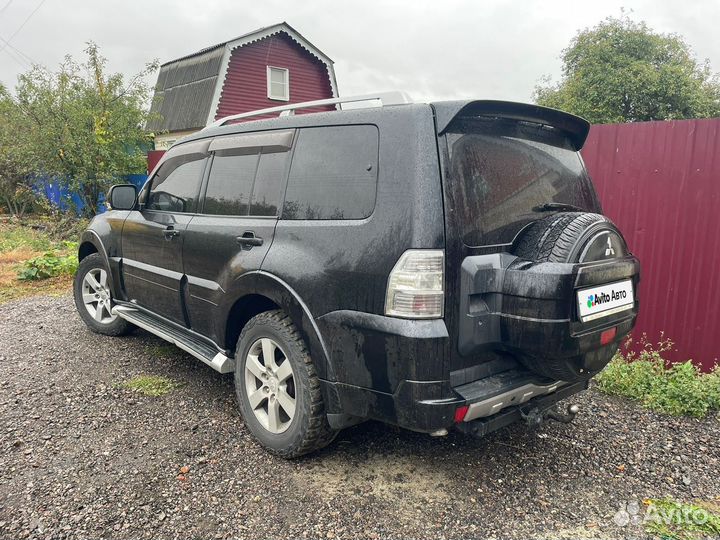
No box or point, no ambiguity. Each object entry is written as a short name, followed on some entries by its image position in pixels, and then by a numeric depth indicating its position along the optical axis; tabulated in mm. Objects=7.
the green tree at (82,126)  11125
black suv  2217
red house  18484
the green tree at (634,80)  20625
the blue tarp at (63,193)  12117
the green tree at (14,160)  11703
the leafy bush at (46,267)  7875
